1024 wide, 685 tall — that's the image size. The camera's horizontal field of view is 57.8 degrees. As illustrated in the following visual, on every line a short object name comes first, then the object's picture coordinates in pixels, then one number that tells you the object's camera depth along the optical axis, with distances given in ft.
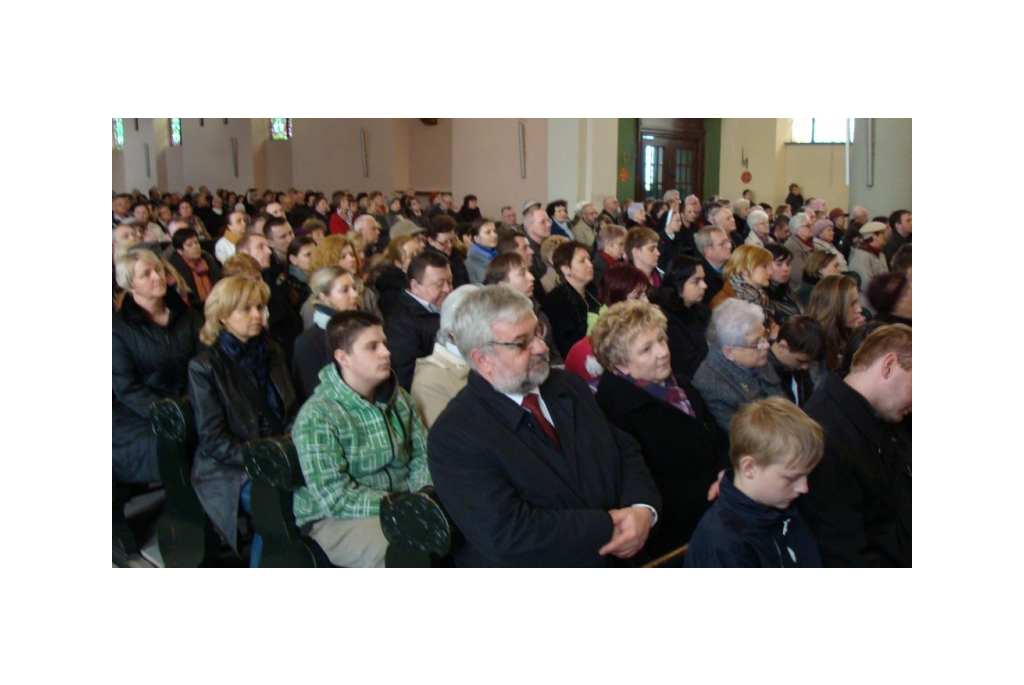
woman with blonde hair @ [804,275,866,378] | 14.75
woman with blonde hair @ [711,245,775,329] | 18.17
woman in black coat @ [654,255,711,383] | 16.38
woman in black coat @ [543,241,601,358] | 17.80
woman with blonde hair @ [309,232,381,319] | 18.89
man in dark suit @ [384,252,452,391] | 14.94
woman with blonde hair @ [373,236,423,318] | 19.36
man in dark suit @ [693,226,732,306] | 20.34
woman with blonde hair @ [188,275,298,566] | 12.09
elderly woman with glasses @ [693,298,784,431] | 11.86
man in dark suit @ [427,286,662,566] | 8.47
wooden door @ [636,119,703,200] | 51.85
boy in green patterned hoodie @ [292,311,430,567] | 10.28
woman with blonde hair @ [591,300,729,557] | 10.18
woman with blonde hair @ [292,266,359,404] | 13.79
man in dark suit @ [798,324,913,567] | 8.61
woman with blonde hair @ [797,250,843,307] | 20.90
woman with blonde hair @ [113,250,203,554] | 13.50
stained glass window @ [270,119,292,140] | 67.51
